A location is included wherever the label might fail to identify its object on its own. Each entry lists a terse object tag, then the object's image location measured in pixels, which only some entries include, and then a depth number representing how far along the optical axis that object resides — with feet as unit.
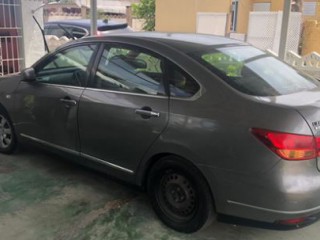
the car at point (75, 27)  24.20
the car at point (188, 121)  6.23
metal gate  18.65
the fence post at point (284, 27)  13.41
